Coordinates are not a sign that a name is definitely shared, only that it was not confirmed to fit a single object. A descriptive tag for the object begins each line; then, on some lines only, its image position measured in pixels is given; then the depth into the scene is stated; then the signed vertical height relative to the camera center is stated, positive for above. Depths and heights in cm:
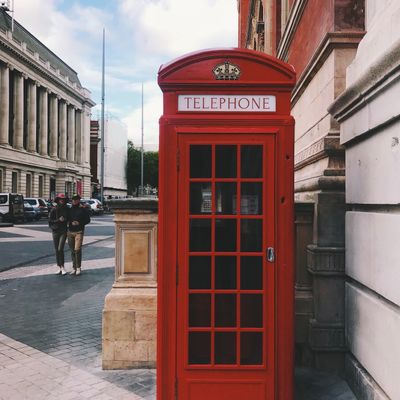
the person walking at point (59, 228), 1079 -45
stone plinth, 486 -85
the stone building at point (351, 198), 352 +11
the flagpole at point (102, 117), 4834 +908
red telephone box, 370 -15
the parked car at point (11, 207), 3142 +0
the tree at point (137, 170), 9012 +734
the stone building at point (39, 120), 5584 +1240
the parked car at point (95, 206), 4747 +16
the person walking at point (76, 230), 1074 -49
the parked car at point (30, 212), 3506 -32
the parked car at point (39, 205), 3698 +21
